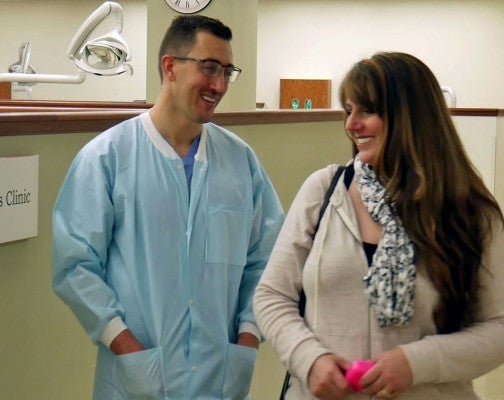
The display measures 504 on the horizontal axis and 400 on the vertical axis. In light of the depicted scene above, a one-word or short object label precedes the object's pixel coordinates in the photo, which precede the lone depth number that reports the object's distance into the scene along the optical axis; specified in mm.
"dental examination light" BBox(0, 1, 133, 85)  5348
